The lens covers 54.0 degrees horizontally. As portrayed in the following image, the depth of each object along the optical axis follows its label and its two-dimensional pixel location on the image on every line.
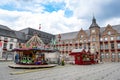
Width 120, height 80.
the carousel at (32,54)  18.70
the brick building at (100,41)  41.28
